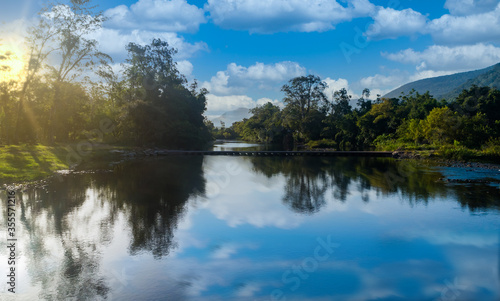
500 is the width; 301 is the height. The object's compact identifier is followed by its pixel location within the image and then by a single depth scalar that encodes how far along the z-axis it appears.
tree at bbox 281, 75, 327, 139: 94.06
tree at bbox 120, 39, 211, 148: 58.95
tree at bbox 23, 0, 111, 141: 39.16
